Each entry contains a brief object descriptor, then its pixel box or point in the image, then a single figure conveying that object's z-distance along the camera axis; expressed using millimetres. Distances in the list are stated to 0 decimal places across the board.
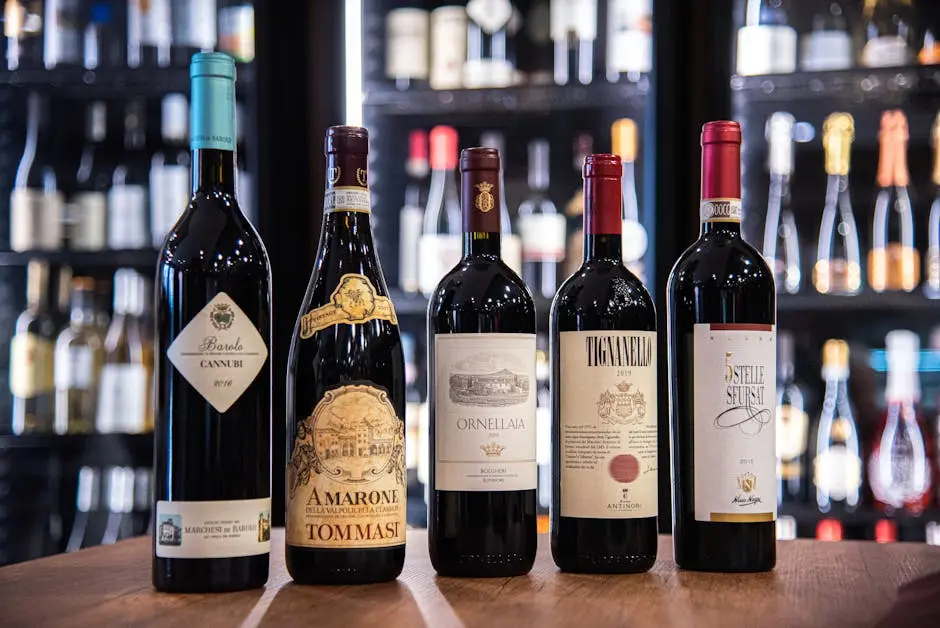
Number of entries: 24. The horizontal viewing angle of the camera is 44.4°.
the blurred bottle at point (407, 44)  2250
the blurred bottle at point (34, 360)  2297
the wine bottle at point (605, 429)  826
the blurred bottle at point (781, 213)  2213
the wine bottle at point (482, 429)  807
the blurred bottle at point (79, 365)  2295
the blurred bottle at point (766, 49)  2074
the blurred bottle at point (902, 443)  2156
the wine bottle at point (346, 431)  774
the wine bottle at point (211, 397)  742
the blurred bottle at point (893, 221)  2143
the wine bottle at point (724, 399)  843
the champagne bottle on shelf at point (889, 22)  2242
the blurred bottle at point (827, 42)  2139
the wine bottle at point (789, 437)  2174
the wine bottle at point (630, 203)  2037
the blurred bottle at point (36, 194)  2285
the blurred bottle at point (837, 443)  2150
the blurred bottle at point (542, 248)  2229
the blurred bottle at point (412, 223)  2195
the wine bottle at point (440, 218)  2143
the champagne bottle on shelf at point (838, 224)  2182
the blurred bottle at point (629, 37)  2148
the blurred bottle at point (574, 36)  2252
